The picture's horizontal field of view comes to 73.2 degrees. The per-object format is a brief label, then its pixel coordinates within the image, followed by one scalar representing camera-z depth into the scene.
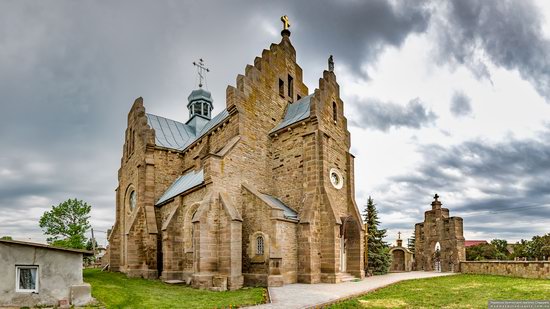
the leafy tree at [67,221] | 37.66
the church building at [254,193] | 17.81
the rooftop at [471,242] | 84.41
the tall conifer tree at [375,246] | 25.94
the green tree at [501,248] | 52.13
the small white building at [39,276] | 10.42
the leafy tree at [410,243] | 41.44
